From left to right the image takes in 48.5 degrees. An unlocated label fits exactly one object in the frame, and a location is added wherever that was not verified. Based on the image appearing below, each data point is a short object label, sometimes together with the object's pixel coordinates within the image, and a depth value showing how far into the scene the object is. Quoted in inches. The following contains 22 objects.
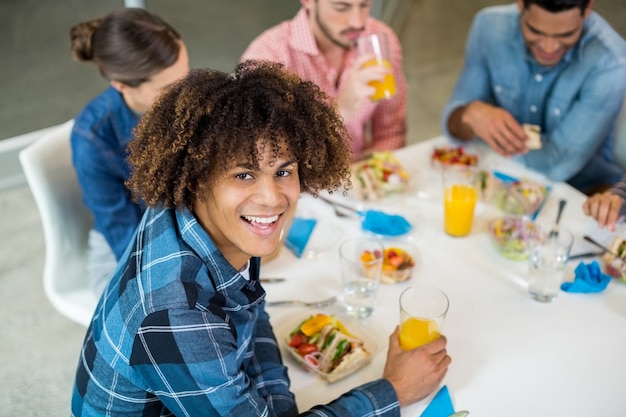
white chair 72.7
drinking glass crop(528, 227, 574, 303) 63.2
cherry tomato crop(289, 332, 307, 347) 57.8
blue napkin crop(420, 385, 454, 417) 51.9
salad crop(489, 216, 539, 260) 68.1
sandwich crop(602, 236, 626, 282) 64.8
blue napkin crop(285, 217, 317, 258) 69.0
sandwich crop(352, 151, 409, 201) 76.6
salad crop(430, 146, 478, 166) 81.7
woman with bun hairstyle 73.4
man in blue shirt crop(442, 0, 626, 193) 81.4
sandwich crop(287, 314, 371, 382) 55.3
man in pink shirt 83.9
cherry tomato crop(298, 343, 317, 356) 56.7
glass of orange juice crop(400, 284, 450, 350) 55.8
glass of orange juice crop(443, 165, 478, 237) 69.8
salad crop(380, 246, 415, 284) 64.8
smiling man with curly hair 45.1
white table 53.4
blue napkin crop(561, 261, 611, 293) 63.2
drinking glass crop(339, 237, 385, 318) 61.9
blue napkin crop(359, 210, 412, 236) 71.1
